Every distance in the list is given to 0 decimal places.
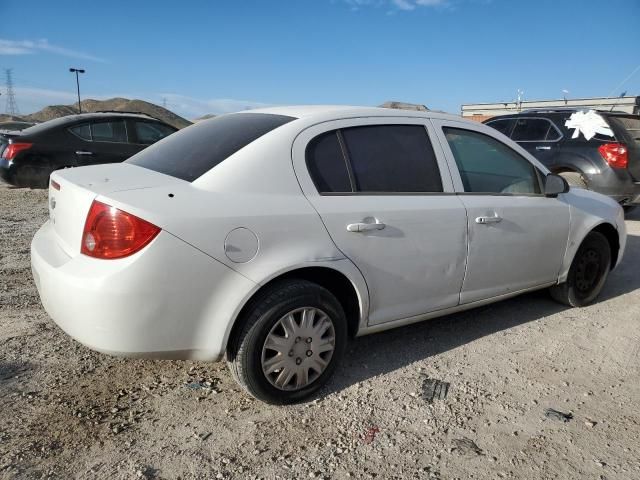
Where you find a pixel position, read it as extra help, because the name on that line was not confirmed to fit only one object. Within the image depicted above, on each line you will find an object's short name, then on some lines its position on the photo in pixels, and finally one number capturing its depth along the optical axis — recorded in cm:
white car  232
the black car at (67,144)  823
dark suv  729
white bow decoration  742
